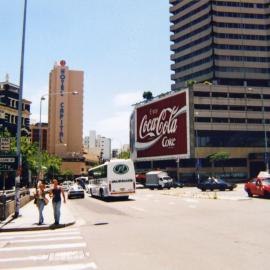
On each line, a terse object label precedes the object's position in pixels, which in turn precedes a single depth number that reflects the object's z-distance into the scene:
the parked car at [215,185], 46.68
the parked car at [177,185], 66.62
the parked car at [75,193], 40.69
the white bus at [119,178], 32.50
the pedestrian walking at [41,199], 17.00
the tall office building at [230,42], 99.00
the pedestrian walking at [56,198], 16.64
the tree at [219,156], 79.50
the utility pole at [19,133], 19.03
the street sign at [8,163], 18.73
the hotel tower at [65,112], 128.50
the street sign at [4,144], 18.83
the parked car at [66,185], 62.99
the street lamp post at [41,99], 41.95
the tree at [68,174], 130.25
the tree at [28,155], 62.36
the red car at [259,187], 29.19
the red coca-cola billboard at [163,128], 86.50
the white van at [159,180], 61.91
